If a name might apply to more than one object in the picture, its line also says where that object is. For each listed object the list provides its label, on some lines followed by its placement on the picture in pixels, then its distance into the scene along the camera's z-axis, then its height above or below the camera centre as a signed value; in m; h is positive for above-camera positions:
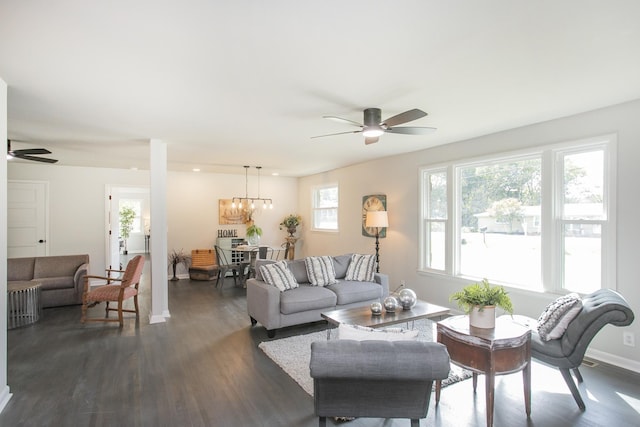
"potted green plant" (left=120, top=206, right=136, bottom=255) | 12.13 -0.25
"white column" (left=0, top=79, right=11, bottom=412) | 2.66 -0.33
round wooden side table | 2.32 -0.98
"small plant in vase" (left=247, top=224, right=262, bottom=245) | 8.13 -0.49
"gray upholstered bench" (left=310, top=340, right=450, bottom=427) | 1.71 -0.82
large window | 3.54 -0.05
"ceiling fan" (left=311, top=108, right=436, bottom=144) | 3.29 +0.86
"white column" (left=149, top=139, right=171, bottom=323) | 4.76 -0.20
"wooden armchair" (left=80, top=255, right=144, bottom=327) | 4.53 -1.07
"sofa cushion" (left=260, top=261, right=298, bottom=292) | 4.36 -0.81
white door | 6.52 -0.07
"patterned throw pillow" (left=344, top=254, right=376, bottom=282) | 5.05 -0.82
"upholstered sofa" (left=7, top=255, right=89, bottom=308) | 5.34 -0.99
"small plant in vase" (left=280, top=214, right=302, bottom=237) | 8.82 -0.22
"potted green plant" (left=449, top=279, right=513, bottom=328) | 2.60 -0.69
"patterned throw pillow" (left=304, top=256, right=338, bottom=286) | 4.82 -0.82
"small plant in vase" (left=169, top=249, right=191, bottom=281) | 7.66 -1.02
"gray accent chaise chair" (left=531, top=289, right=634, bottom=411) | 2.40 -0.89
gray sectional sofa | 4.08 -1.07
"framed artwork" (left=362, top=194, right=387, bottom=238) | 6.26 +0.16
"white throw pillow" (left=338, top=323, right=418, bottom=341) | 1.96 -0.71
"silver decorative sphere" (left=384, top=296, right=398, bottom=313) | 3.62 -0.98
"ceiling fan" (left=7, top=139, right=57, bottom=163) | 4.36 +0.82
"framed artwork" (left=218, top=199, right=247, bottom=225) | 8.25 +0.04
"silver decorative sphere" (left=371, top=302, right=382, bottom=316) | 3.54 -1.01
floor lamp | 5.80 -0.08
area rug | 3.01 -1.46
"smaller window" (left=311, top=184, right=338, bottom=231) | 7.95 +0.17
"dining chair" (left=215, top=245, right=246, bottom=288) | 6.86 -1.04
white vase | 2.60 -0.80
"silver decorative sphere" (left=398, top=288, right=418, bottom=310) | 3.70 -0.94
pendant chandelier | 8.37 +0.36
